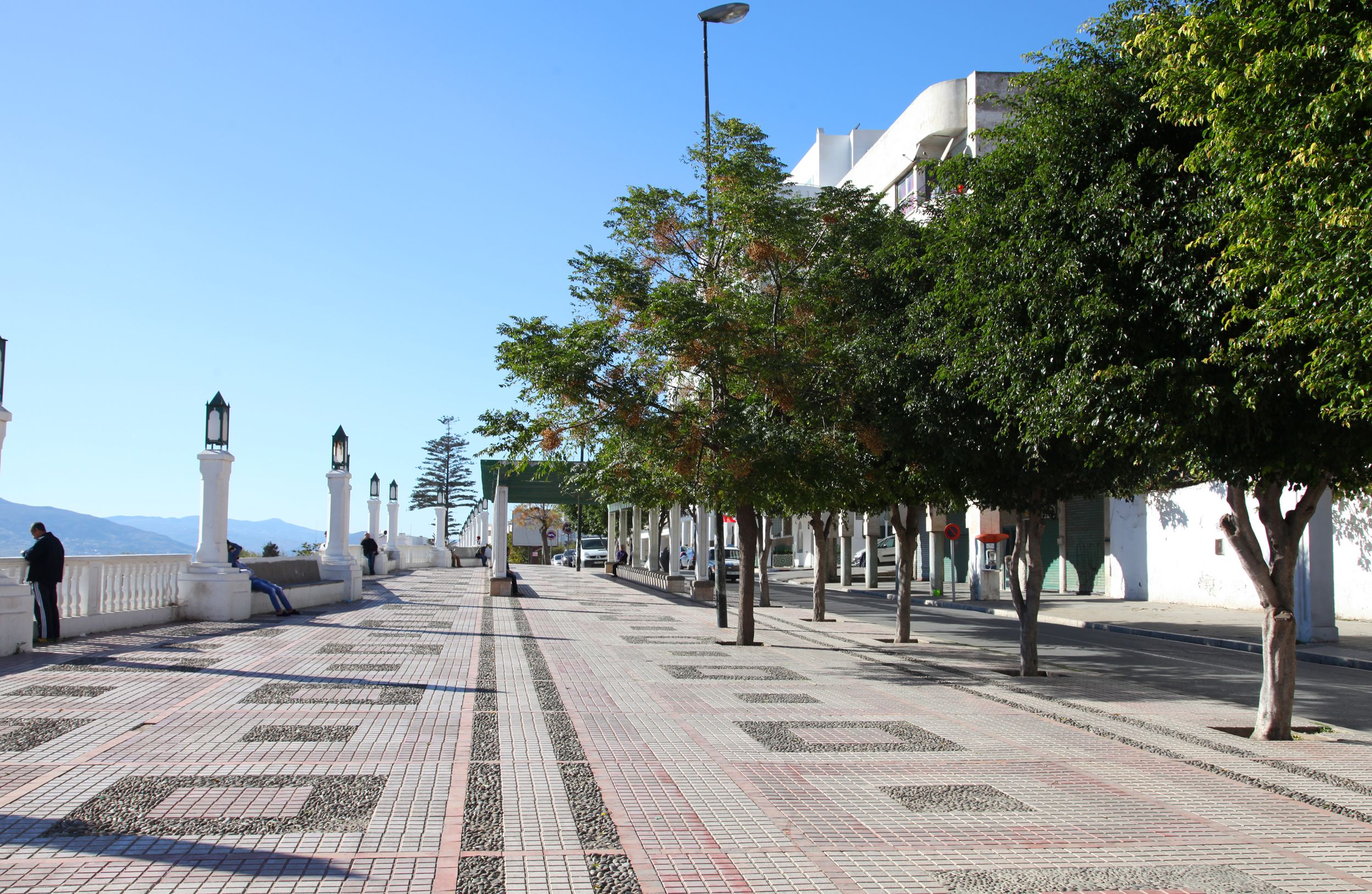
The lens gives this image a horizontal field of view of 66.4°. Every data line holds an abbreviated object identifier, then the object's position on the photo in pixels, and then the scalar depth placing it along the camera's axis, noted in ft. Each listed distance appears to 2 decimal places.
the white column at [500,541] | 94.68
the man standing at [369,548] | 118.42
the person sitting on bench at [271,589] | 63.00
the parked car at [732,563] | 151.61
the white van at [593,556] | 199.93
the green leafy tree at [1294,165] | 21.27
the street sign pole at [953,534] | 100.63
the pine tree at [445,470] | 328.70
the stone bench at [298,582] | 68.80
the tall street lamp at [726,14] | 67.26
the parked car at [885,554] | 173.68
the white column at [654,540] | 149.79
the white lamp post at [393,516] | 137.59
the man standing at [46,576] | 43.01
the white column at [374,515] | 125.49
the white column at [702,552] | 89.43
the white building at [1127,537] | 78.23
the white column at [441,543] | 169.58
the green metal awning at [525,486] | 111.96
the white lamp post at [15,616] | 40.27
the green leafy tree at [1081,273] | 28.55
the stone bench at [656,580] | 106.63
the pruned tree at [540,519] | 246.88
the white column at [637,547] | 153.79
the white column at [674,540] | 109.09
